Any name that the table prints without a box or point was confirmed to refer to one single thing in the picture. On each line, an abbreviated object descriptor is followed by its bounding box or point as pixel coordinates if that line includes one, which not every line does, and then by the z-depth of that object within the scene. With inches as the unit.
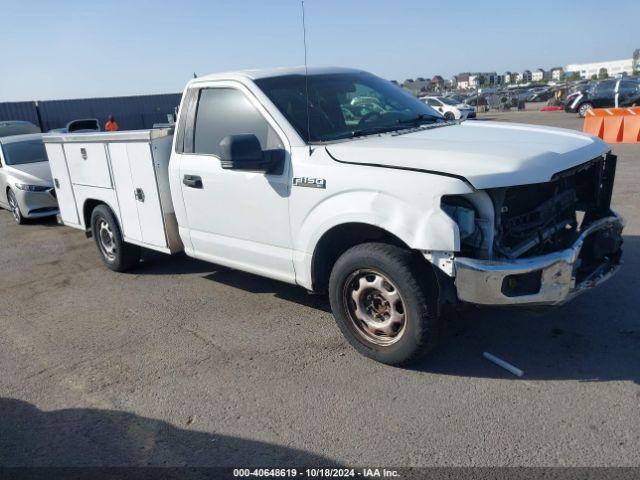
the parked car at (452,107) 1077.8
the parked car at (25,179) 394.9
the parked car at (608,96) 946.7
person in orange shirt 712.2
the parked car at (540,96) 1924.2
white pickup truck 133.0
